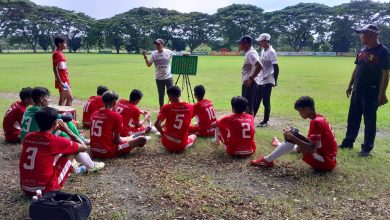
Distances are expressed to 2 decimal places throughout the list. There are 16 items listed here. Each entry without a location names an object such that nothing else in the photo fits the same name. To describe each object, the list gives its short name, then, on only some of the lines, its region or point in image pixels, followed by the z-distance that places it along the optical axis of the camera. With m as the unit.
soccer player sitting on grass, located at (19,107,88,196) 4.07
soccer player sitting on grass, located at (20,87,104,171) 5.19
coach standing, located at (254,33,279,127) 8.09
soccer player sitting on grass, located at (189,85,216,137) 6.96
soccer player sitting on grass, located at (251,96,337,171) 4.96
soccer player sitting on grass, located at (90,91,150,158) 5.59
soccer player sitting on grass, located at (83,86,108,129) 7.49
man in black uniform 5.74
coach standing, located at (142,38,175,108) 9.26
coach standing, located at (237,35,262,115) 7.43
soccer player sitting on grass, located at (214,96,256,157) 5.77
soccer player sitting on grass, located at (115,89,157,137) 6.69
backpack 3.43
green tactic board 9.24
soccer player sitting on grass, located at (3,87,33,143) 6.55
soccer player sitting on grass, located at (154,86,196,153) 6.09
